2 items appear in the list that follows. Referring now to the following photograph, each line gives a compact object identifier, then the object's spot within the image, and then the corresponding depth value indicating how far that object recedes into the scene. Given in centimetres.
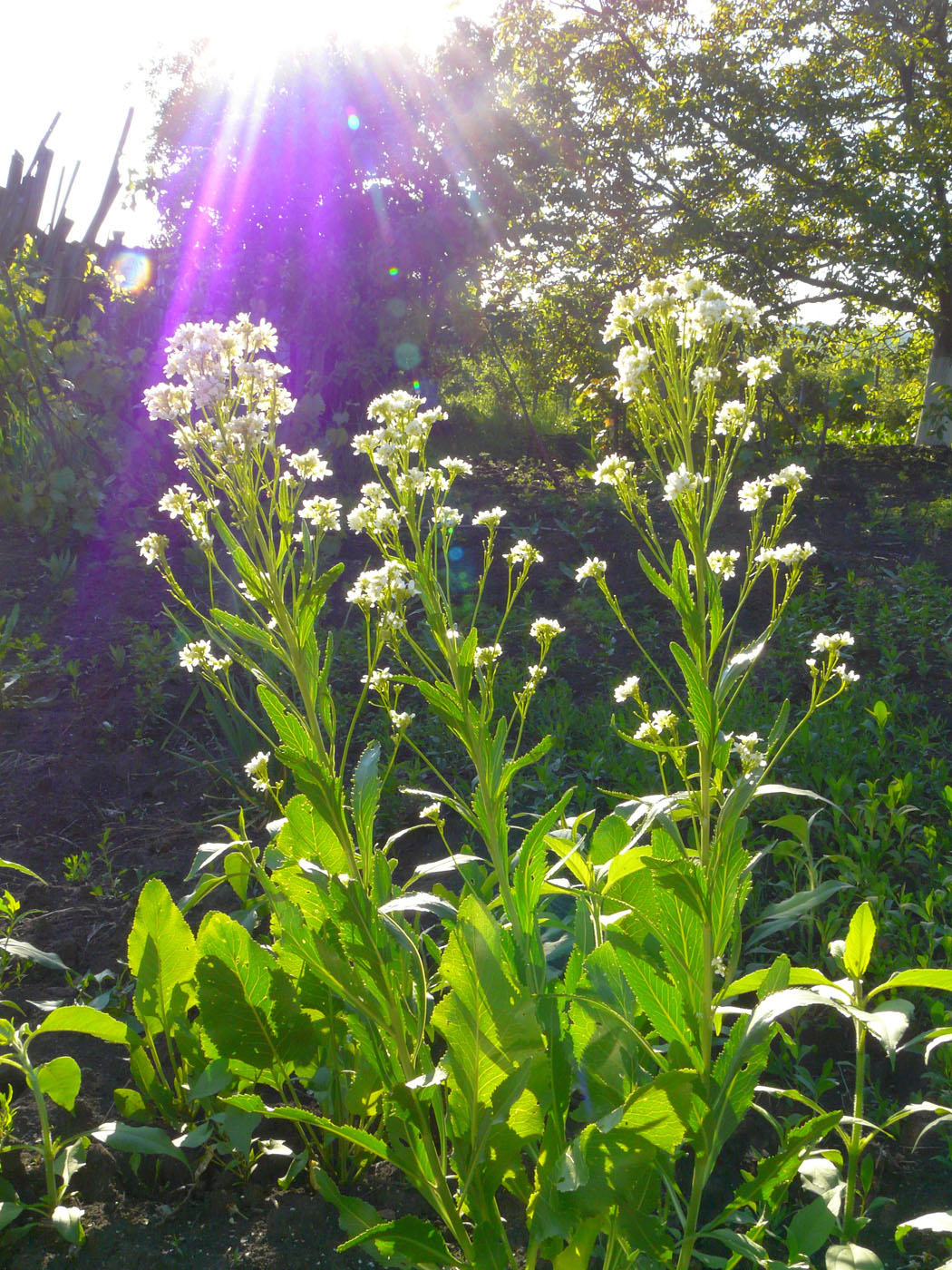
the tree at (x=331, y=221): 654
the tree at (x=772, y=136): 839
